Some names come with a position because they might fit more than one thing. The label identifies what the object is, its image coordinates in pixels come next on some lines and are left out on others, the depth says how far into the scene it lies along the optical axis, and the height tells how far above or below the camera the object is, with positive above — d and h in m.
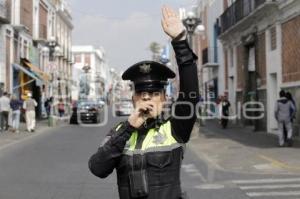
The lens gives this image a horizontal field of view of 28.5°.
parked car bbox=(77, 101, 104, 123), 37.28 -0.01
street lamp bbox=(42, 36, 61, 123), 36.78 +4.36
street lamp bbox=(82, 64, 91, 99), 94.12 +3.98
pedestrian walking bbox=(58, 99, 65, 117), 40.25 +0.28
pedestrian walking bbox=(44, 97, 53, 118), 37.12 +0.56
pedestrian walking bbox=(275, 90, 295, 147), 17.84 -0.12
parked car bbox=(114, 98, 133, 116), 51.38 +0.31
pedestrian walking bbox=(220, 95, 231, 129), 29.19 -0.07
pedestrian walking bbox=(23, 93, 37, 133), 27.00 -0.03
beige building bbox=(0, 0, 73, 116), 33.19 +4.41
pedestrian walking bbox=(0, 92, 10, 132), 26.11 +0.21
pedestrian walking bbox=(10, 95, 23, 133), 26.62 +0.03
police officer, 3.19 -0.14
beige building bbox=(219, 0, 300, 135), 21.75 +2.58
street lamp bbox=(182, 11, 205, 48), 28.36 +4.31
